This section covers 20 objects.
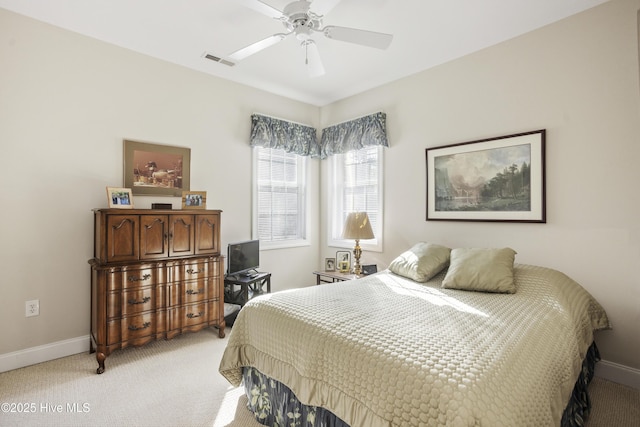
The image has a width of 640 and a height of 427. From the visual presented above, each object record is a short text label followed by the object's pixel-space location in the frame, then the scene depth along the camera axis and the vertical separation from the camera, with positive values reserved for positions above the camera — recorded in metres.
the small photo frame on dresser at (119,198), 2.77 +0.12
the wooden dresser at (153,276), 2.61 -0.56
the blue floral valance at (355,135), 3.83 +0.99
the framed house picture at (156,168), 3.13 +0.44
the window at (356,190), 4.01 +0.31
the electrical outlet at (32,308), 2.67 -0.80
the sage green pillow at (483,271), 2.32 -0.43
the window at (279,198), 4.12 +0.19
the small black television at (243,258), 3.50 -0.51
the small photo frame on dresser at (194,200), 3.25 +0.12
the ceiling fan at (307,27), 2.09 +1.31
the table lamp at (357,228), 3.65 -0.17
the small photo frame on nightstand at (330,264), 4.10 -0.64
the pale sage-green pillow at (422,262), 2.73 -0.42
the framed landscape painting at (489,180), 2.76 +0.32
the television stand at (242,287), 3.50 -0.82
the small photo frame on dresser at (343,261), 3.91 -0.58
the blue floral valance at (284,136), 3.96 +0.99
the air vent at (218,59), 3.30 +1.59
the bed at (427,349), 1.20 -0.62
